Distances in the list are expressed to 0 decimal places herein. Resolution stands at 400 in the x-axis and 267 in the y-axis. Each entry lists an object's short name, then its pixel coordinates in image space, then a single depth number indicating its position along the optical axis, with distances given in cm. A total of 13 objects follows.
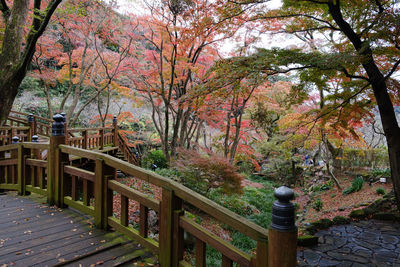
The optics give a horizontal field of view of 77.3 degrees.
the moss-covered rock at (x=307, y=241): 508
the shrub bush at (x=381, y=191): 810
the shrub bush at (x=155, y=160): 1378
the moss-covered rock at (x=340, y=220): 644
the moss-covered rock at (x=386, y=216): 636
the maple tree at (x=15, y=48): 516
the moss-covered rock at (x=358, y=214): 680
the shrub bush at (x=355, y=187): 984
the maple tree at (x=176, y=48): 785
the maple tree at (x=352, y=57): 429
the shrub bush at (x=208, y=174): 730
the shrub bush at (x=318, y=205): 936
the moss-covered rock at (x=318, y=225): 593
